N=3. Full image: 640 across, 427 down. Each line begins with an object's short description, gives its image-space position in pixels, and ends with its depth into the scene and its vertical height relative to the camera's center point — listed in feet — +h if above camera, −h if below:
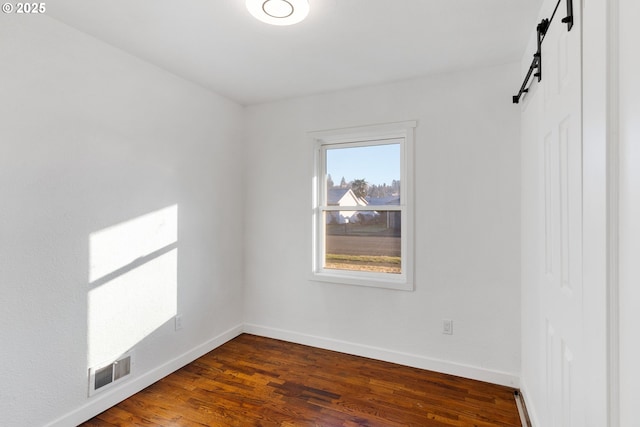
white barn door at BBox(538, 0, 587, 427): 3.78 +0.00
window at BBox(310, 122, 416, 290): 9.41 +0.37
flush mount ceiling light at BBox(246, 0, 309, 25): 5.44 +3.64
